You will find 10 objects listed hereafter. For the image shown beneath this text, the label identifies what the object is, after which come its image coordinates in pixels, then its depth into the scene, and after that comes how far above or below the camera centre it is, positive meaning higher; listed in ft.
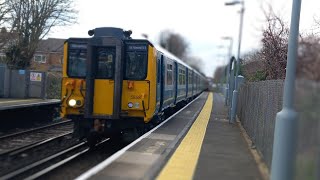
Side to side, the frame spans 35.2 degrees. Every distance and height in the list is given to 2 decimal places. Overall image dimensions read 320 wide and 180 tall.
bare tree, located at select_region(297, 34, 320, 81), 22.07 +0.92
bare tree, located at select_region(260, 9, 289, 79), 54.49 +3.59
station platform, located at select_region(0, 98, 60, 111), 62.71 -5.29
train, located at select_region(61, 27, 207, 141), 45.55 -1.02
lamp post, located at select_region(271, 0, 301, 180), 23.12 -1.98
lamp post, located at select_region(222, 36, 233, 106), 190.51 +14.31
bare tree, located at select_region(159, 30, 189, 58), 426.92 +27.02
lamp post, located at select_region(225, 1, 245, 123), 66.85 -3.15
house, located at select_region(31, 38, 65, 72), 181.98 +3.36
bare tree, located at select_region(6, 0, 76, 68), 124.88 +11.56
